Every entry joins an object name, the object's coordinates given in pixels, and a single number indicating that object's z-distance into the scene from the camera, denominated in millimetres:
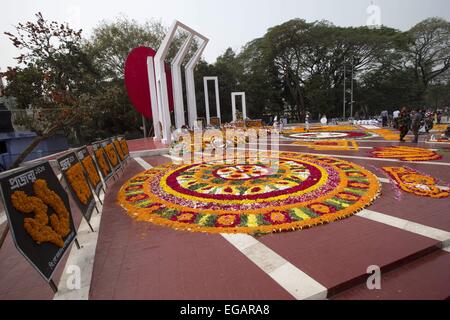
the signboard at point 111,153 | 7109
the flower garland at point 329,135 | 15289
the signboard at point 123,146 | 9091
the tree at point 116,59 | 24438
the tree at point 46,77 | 12727
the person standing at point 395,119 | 19491
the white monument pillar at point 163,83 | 13102
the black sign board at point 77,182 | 4086
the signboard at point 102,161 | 6227
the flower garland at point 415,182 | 5159
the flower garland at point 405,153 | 8422
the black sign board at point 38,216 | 2543
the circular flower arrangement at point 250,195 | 4266
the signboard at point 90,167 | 5086
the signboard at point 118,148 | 8133
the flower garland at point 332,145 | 11138
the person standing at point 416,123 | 11547
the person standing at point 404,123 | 12336
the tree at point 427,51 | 35750
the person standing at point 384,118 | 22184
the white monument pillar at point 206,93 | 20891
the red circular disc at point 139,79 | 16266
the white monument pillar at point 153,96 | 15164
